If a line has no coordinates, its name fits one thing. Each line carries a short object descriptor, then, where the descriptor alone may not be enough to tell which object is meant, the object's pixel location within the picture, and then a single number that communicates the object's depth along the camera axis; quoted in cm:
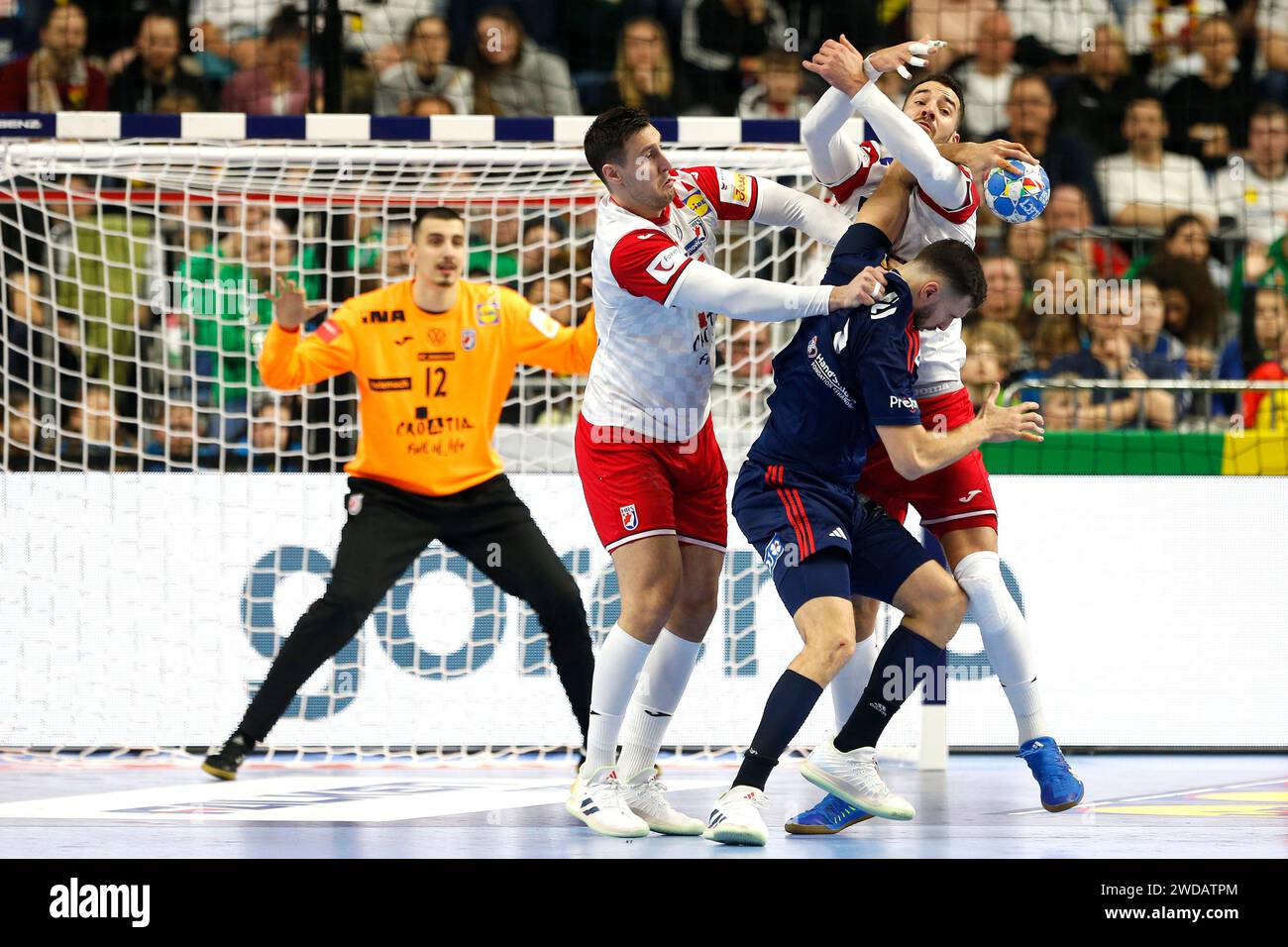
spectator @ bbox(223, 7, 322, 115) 1008
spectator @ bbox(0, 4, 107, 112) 994
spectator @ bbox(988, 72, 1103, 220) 1023
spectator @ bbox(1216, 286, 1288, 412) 937
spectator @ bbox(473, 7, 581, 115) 1048
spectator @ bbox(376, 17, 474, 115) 1036
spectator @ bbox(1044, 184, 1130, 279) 974
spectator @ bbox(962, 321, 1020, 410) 859
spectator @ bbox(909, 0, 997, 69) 1071
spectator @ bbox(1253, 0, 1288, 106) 1108
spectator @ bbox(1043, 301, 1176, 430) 845
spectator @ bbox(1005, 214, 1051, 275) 962
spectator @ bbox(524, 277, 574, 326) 862
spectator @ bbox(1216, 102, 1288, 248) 1059
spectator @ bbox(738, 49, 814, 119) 1052
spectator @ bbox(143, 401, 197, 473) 816
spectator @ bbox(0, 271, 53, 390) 812
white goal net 763
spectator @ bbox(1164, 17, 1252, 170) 1078
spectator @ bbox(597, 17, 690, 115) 1060
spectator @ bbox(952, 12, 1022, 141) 1046
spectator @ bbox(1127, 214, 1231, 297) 964
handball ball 495
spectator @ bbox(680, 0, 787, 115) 1076
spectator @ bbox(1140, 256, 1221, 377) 953
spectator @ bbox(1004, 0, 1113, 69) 1095
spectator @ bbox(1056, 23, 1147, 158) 1060
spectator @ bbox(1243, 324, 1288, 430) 825
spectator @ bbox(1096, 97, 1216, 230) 1034
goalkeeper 661
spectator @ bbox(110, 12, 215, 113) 1011
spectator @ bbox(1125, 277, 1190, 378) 904
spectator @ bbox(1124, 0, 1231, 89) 1109
